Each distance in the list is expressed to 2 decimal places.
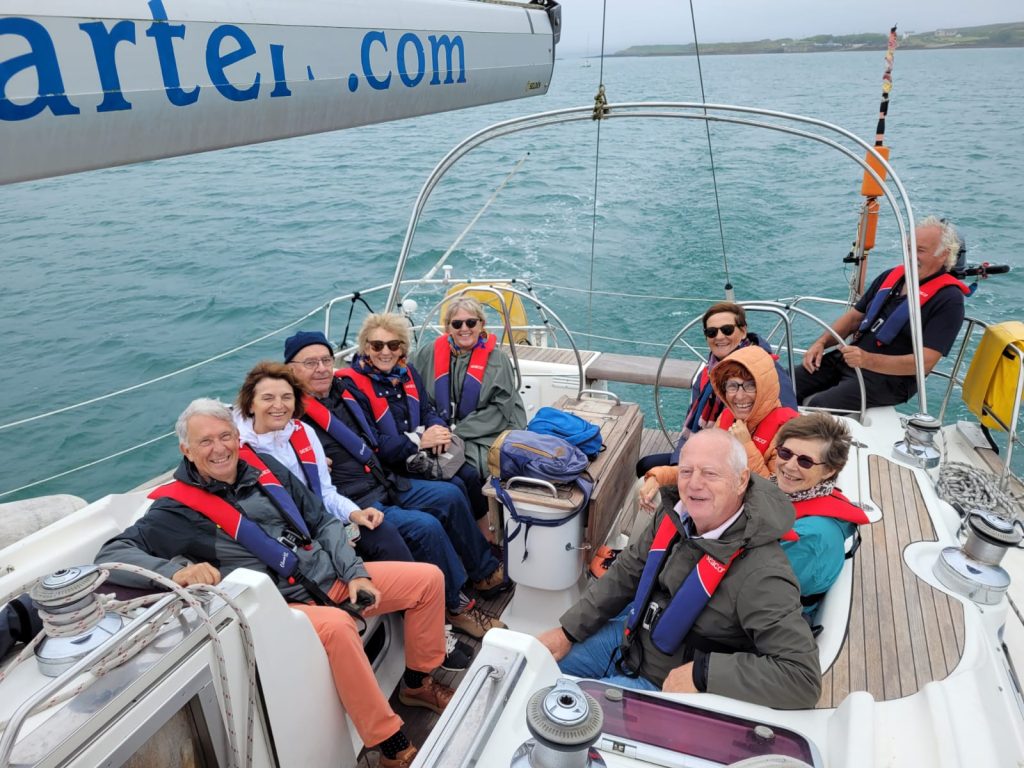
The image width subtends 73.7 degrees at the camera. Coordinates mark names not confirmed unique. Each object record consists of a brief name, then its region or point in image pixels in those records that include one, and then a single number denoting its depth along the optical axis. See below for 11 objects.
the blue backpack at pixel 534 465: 2.40
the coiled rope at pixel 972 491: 2.76
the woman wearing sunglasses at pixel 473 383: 2.94
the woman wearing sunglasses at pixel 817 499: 1.70
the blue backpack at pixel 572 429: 2.61
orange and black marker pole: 4.03
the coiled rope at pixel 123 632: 1.11
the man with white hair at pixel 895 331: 3.21
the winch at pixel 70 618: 1.09
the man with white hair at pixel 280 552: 1.80
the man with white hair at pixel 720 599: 1.46
